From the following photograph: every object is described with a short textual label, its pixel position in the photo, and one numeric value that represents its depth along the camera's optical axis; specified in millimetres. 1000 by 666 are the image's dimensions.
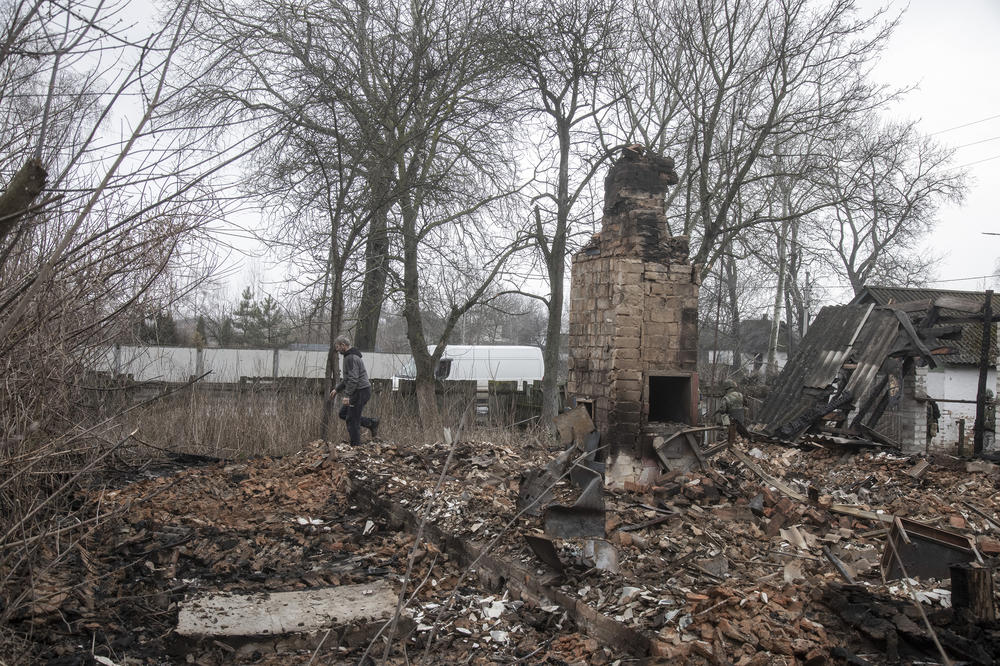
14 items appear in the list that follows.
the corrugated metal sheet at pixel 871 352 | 11898
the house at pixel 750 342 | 27609
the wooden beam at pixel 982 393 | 10953
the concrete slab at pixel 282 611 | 4605
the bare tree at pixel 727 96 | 15070
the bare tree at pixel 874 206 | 15703
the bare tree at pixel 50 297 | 2080
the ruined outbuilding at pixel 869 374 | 11164
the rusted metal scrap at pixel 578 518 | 5680
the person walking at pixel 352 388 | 10047
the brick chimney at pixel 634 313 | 7488
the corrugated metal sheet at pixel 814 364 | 13162
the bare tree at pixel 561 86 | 13461
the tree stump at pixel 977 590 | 4043
